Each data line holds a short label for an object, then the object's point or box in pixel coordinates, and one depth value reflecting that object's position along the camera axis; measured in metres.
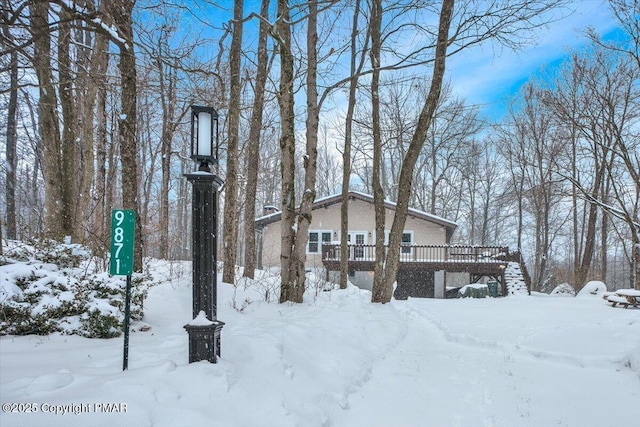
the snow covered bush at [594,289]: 16.01
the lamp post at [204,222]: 3.39
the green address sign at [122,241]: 3.20
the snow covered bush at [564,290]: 19.44
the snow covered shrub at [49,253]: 4.73
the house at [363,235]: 20.38
